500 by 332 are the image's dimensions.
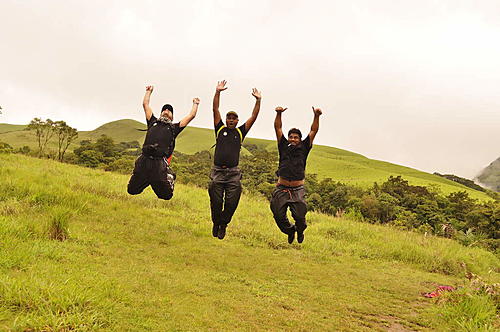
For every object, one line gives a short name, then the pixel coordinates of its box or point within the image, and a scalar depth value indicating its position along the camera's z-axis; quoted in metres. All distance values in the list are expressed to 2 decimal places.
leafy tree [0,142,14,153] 22.21
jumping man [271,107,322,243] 8.59
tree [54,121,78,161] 60.41
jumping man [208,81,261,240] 8.34
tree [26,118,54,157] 61.43
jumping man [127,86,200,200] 8.30
